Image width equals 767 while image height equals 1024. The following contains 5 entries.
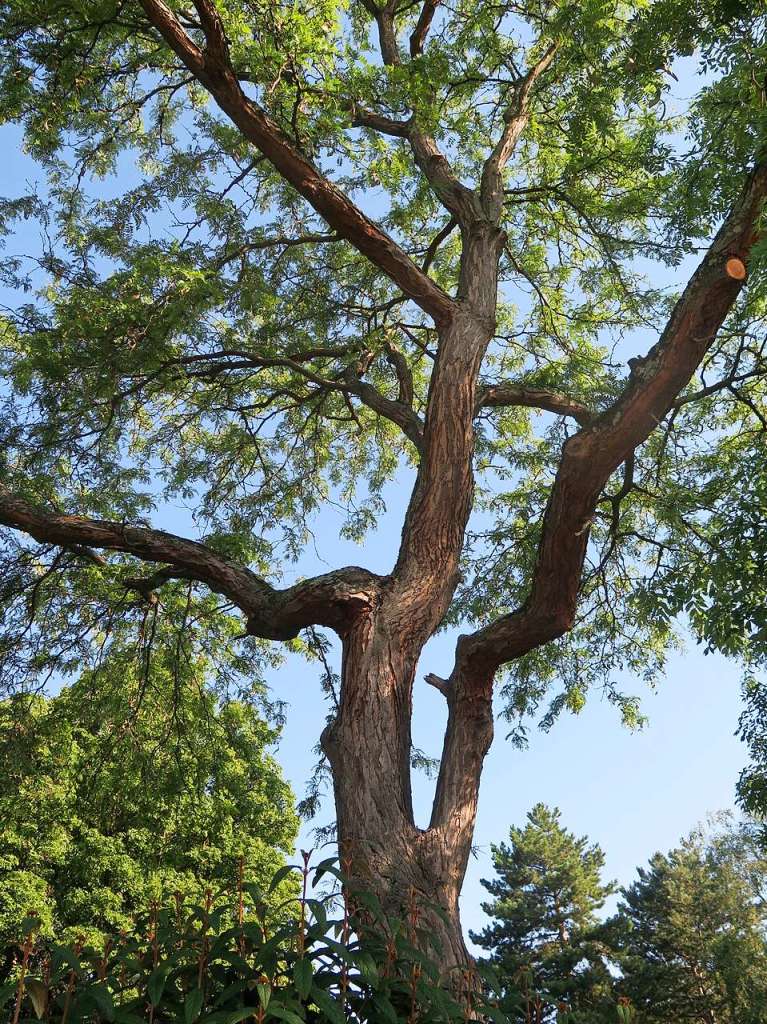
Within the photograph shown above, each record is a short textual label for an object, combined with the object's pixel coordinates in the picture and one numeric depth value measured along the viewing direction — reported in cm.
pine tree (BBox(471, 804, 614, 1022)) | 2403
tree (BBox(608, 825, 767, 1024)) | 2194
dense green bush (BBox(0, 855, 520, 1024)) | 183
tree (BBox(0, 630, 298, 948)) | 717
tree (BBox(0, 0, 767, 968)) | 493
